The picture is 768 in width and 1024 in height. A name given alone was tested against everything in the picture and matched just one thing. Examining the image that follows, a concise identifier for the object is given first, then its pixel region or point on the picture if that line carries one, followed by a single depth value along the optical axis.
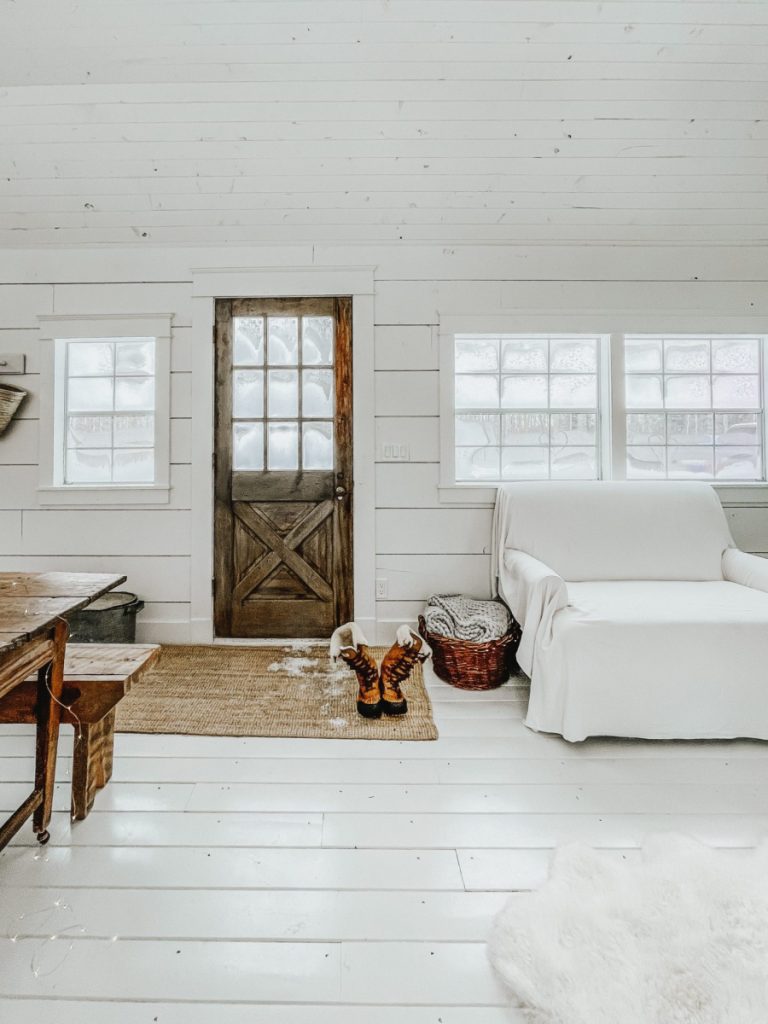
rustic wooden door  3.11
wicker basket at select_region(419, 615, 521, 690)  2.42
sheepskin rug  0.93
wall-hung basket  2.95
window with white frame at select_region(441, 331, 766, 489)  3.19
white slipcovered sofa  1.95
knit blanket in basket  2.49
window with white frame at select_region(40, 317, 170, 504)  3.18
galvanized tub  2.70
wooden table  1.20
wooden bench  1.46
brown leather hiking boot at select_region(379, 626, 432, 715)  2.12
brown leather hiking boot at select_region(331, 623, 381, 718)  2.09
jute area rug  2.04
